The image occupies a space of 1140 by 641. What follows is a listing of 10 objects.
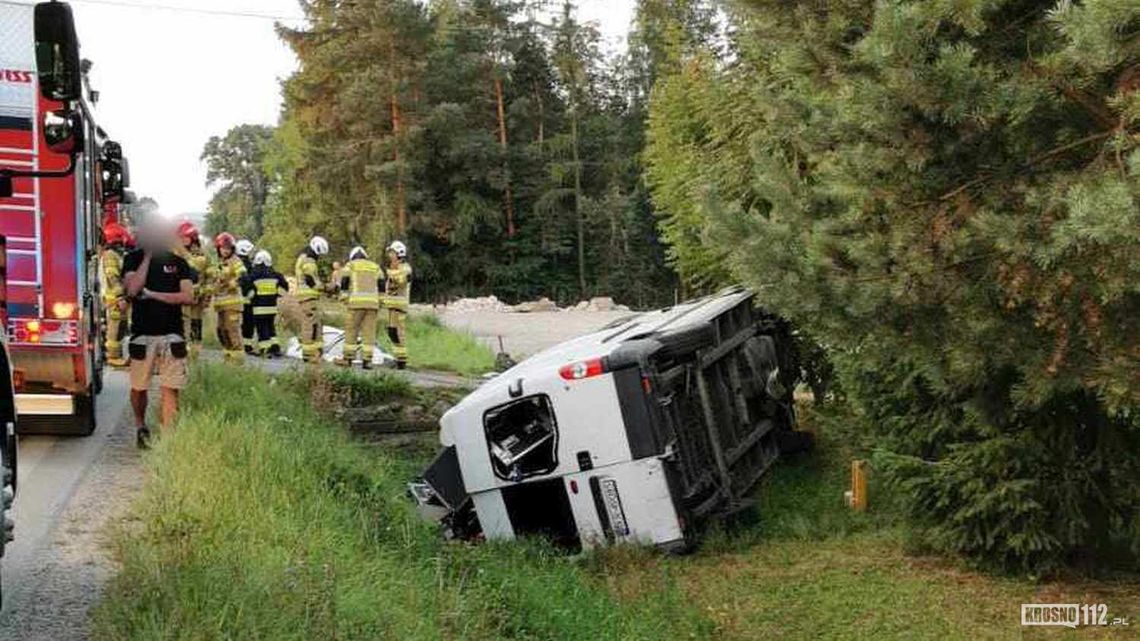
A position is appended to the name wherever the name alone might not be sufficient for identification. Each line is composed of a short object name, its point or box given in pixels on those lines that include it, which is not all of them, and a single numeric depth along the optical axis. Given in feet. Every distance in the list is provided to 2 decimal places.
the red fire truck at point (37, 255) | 27.73
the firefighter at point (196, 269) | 43.19
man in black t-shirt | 27.81
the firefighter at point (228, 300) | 47.88
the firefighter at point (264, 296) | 52.19
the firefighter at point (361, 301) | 49.93
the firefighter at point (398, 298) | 52.51
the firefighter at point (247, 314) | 55.36
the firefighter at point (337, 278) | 52.50
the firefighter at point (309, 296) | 50.24
